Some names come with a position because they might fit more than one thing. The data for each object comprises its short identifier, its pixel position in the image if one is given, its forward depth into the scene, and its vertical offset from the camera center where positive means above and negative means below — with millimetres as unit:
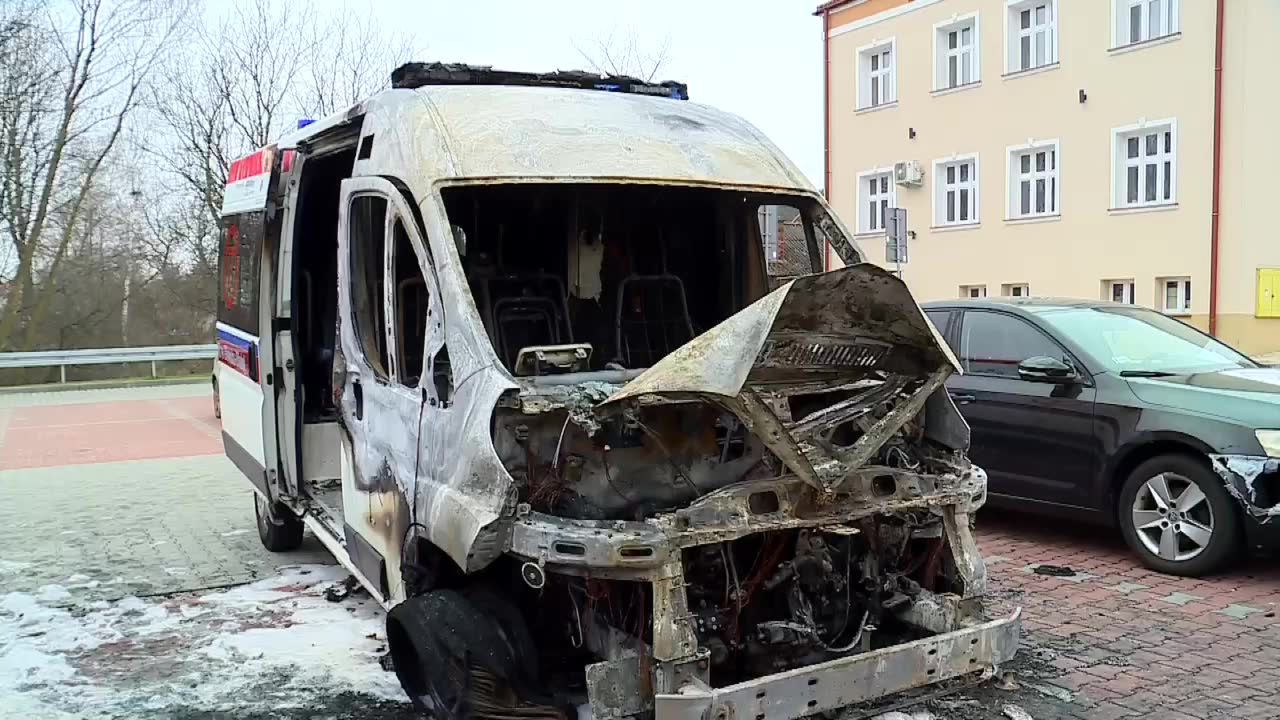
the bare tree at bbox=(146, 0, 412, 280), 27781 +4698
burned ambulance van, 3613 -536
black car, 6148 -706
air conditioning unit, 24641 +3084
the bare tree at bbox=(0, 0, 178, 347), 25734 +3724
